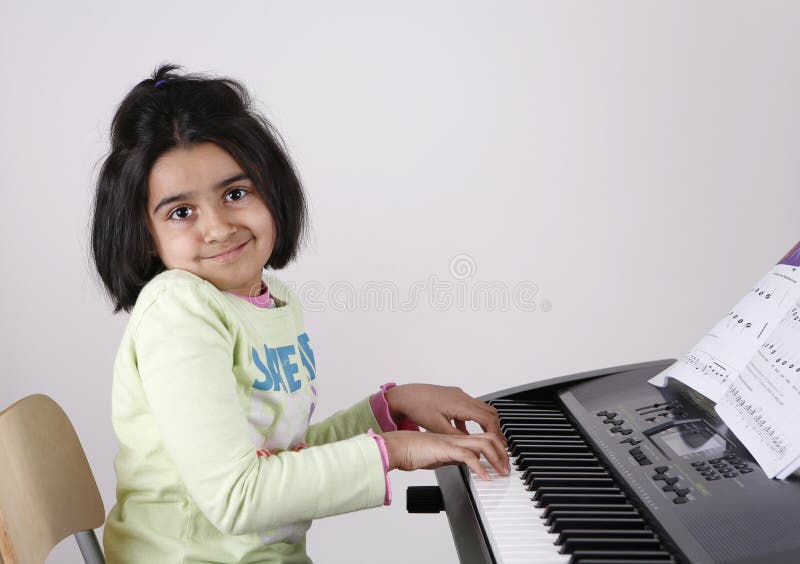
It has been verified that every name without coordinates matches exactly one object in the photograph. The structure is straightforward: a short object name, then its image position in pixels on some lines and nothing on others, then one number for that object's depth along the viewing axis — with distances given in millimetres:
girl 1135
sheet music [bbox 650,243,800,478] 1106
